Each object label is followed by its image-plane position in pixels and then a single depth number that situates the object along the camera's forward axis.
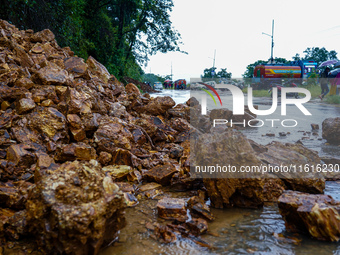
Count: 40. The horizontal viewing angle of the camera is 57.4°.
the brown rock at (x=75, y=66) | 6.23
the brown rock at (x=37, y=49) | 6.36
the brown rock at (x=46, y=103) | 4.58
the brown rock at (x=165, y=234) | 2.68
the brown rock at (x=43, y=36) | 6.93
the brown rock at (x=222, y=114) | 8.29
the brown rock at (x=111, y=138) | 4.33
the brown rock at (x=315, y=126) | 7.96
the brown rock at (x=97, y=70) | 7.44
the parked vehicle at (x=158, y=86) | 36.24
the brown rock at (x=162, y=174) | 4.02
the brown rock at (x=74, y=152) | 3.87
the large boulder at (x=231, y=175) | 3.28
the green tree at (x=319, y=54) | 51.28
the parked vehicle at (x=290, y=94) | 16.56
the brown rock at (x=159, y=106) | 6.61
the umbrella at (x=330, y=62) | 19.85
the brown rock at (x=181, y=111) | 6.64
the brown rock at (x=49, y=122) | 4.21
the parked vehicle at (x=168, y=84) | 43.09
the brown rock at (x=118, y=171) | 3.92
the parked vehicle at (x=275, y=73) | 25.14
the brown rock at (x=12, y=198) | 2.92
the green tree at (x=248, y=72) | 40.74
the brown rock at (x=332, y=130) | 6.50
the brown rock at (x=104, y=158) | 4.14
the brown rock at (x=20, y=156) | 3.53
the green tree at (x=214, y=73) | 48.94
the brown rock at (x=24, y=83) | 4.77
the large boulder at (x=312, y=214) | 2.61
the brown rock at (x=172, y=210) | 3.06
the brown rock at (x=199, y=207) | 3.10
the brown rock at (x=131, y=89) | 7.72
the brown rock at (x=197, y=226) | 2.79
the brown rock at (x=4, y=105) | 4.46
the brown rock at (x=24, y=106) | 4.37
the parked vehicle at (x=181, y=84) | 37.44
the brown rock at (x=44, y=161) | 3.24
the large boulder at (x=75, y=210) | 2.12
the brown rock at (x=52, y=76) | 5.00
